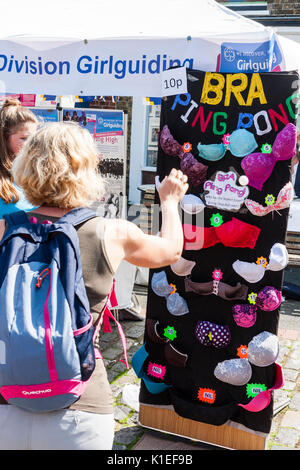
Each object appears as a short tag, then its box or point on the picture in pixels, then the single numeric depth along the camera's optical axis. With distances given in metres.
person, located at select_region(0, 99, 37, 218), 2.68
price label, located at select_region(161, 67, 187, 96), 2.62
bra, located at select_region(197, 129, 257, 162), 2.54
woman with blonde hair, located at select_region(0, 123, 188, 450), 1.49
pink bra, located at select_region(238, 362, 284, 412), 2.65
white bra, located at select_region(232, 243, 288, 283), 2.55
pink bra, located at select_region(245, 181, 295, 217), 2.50
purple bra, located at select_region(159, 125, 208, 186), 2.64
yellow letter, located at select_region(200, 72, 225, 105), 2.57
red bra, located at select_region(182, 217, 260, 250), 2.60
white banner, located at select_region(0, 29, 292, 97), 2.91
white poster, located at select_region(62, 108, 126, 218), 4.41
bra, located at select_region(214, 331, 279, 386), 2.64
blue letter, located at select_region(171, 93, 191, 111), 2.64
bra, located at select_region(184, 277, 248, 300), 2.67
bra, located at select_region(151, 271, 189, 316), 2.79
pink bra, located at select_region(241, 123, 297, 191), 2.45
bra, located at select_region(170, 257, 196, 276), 2.75
